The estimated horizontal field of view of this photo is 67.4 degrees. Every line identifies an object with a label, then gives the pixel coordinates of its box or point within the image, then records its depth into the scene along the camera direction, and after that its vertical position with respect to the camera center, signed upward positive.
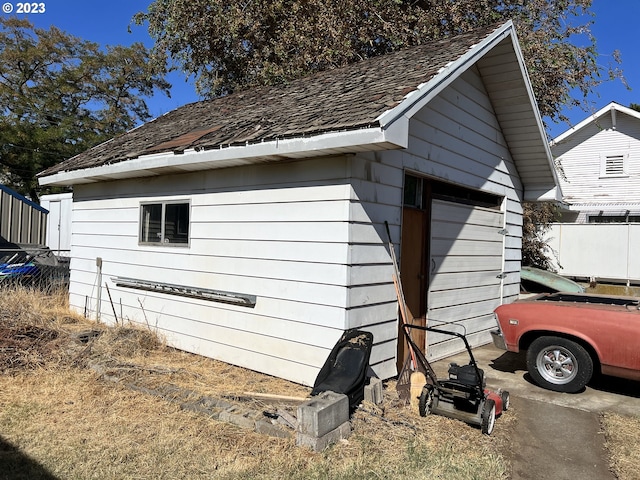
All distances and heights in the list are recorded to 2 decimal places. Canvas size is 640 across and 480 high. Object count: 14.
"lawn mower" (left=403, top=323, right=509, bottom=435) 4.46 -1.48
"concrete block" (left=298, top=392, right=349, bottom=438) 3.90 -1.46
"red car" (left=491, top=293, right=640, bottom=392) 5.33 -1.06
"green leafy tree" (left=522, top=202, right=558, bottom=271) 15.62 +0.46
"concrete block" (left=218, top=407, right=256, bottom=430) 4.31 -1.68
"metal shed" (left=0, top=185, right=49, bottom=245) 15.52 +0.24
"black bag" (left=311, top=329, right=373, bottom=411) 4.52 -1.27
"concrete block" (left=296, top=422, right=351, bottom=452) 3.89 -1.66
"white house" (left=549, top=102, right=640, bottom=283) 16.73 +2.49
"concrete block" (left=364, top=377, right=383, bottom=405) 4.88 -1.55
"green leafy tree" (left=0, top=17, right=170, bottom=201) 25.31 +7.58
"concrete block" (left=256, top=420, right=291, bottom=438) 4.12 -1.68
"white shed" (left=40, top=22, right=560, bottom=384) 5.27 +0.43
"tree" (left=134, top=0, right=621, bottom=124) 13.32 +6.35
